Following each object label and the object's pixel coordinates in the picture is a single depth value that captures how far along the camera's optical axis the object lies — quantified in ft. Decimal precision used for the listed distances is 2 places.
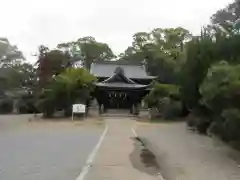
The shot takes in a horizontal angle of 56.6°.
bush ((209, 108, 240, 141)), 20.30
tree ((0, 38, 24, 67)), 124.90
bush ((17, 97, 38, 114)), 93.48
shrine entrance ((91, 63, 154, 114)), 82.10
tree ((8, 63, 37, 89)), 102.44
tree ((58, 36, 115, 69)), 123.39
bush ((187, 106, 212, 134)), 36.39
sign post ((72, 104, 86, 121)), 62.71
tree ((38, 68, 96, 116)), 67.79
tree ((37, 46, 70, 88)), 86.74
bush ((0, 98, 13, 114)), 98.20
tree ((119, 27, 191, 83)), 99.70
